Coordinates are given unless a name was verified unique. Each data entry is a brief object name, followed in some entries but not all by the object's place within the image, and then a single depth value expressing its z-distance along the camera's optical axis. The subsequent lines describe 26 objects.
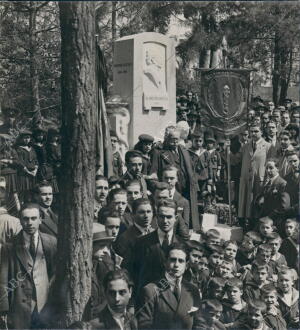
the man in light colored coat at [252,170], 8.65
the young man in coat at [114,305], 4.32
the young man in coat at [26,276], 4.98
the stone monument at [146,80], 10.36
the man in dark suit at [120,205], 5.88
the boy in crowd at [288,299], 5.72
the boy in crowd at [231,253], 5.88
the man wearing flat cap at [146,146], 7.91
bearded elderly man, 7.84
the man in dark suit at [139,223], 5.49
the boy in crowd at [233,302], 5.15
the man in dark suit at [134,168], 7.11
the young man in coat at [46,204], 5.68
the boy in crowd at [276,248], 6.16
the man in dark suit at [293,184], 7.18
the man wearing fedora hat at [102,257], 4.71
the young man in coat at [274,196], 7.30
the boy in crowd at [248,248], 6.40
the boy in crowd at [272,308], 5.32
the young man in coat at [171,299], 4.70
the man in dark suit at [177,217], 6.08
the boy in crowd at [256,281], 5.53
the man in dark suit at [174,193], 6.78
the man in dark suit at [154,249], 5.09
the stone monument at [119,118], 10.07
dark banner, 8.81
